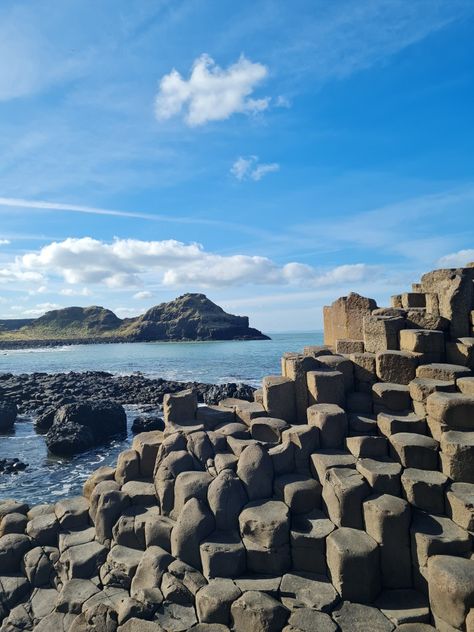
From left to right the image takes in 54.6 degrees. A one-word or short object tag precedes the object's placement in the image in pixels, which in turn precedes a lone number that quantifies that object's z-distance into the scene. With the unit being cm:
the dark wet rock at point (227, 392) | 2828
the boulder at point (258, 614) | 567
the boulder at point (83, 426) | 1823
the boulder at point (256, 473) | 749
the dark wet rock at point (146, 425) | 2094
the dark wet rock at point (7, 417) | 2355
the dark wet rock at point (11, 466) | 1612
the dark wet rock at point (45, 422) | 2320
